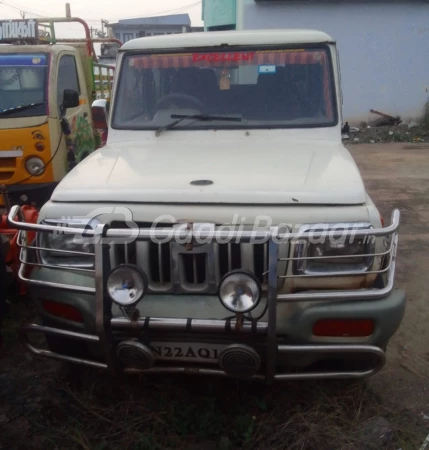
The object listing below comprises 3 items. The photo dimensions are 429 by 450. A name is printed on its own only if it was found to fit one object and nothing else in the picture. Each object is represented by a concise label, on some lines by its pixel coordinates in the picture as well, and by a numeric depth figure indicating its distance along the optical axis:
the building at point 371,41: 13.88
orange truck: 5.71
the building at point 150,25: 43.47
